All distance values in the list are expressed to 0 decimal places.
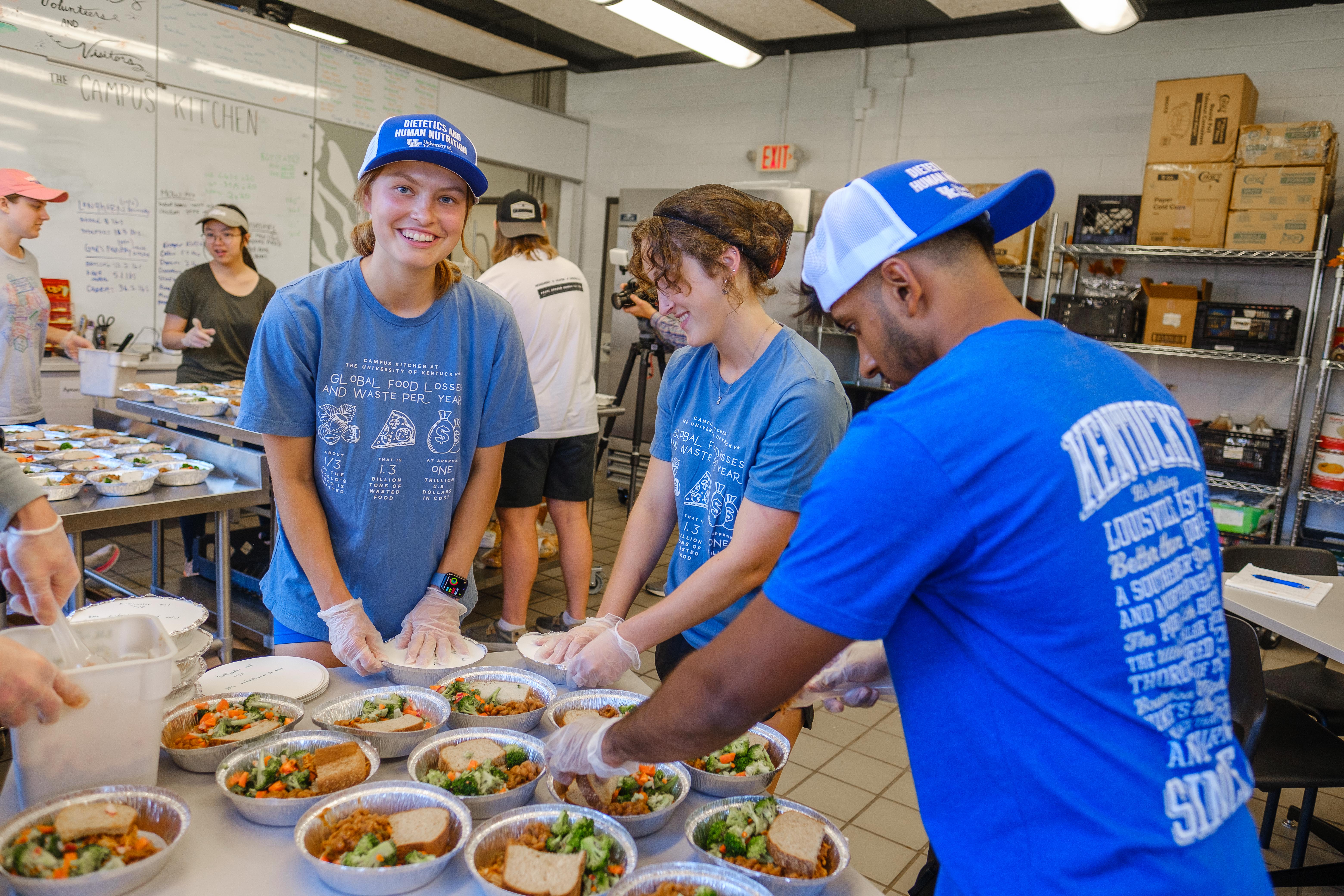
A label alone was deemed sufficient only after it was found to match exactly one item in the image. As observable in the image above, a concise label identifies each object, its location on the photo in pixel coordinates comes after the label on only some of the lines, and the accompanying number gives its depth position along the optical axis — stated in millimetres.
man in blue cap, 739
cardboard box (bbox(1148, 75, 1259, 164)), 4312
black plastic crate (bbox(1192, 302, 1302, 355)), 4398
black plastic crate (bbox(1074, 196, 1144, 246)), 4809
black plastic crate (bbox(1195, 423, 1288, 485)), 4465
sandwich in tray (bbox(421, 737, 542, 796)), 1190
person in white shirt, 3455
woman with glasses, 4051
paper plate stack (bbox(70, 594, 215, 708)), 1399
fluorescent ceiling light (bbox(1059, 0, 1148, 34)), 4023
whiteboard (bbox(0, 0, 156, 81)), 4281
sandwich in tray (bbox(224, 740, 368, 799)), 1143
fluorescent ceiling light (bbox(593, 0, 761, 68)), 4750
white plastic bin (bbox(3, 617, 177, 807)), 1021
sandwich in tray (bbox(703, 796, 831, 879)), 1077
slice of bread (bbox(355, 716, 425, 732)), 1293
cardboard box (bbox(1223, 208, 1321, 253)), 4270
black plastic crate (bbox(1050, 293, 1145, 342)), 4750
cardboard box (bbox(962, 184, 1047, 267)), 4945
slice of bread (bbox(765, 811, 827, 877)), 1072
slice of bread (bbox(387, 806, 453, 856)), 1040
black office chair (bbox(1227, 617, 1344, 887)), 2031
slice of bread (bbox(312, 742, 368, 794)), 1154
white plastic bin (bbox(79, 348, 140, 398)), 3537
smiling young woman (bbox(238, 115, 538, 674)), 1582
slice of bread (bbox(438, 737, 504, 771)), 1240
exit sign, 6430
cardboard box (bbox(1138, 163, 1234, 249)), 4426
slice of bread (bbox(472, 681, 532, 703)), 1473
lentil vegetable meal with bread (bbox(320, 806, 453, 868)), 1013
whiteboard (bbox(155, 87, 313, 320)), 4938
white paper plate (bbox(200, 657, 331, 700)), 1451
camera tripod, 4844
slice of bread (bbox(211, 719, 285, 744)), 1250
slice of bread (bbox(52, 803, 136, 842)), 975
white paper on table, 2516
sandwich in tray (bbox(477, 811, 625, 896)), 994
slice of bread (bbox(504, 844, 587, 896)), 987
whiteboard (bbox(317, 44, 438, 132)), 5633
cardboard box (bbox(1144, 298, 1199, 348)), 4621
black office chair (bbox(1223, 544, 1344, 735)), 2506
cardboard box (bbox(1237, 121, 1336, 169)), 4168
